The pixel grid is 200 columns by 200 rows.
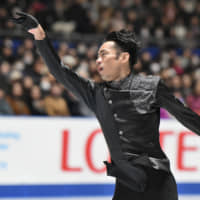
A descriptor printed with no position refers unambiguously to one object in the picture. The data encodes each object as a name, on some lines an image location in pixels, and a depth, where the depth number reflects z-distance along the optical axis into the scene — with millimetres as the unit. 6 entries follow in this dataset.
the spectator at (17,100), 13117
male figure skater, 4324
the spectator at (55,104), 13648
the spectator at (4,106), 12121
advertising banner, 10305
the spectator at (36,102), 13414
